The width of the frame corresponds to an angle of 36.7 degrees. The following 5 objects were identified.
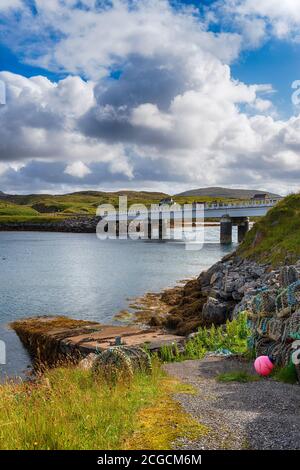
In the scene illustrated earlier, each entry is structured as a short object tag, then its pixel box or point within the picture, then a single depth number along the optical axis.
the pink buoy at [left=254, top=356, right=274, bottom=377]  12.85
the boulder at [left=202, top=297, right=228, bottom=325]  28.17
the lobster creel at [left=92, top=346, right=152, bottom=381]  11.96
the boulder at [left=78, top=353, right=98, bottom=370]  15.10
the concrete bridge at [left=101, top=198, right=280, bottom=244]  98.62
